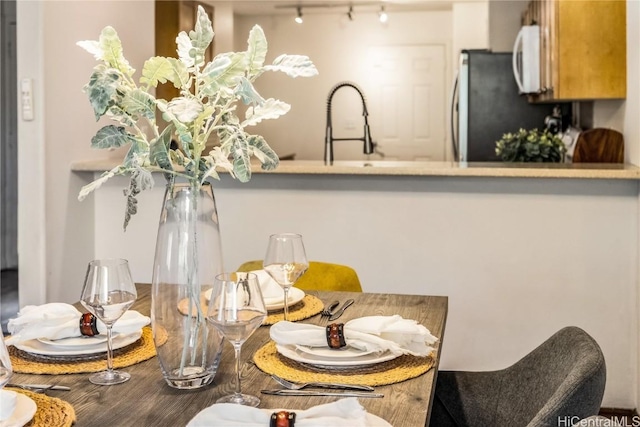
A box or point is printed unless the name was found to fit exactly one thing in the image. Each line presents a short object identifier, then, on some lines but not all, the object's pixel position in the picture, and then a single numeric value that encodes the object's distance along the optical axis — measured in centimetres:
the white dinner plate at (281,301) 189
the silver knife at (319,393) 129
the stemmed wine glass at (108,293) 134
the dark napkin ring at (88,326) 157
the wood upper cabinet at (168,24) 487
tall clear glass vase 133
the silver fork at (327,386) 132
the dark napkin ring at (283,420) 106
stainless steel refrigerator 525
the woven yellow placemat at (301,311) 182
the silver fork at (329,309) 185
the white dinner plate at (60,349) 149
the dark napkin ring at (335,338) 146
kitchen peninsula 305
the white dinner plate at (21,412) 112
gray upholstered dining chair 131
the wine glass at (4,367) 106
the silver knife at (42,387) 132
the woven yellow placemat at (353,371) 137
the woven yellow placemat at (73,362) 142
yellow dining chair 241
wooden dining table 119
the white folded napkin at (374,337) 145
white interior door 714
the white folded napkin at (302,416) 107
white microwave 467
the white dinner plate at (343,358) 142
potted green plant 384
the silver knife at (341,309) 183
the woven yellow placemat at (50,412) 116
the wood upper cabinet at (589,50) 353
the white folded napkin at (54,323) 153
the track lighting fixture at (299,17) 707
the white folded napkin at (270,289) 193
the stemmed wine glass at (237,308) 120
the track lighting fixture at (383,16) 687
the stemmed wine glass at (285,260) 173
